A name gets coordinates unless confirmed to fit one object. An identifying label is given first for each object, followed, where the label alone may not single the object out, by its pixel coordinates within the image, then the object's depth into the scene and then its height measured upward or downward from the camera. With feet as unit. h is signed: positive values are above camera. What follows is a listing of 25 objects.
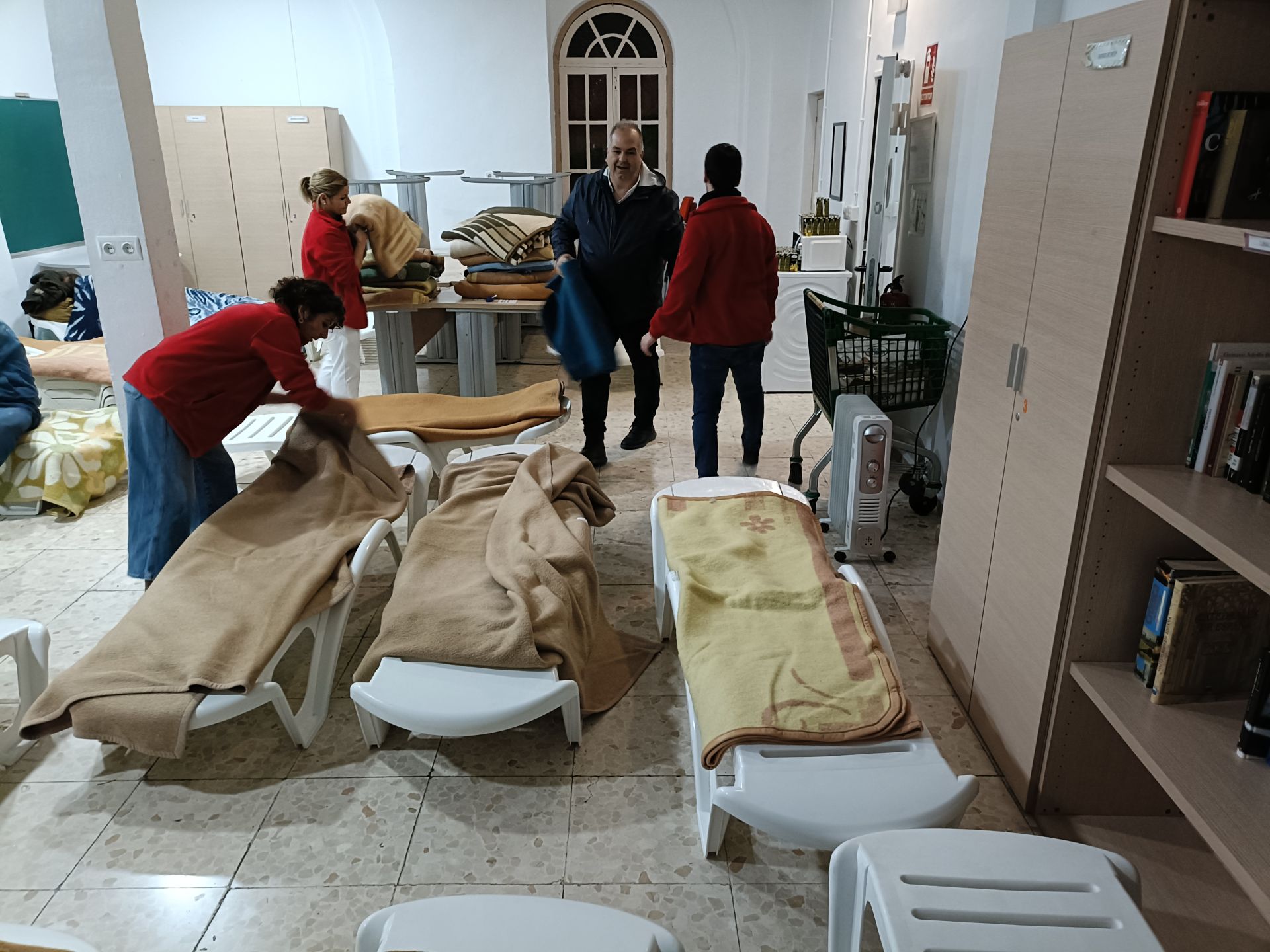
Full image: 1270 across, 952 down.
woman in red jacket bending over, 10.19 -2.48
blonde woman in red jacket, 14.84 -1.31
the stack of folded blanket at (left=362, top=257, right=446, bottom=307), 16.44 -2.07
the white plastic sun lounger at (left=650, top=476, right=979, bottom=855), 5.99 -4.06
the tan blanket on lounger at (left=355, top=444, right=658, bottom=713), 7.98 -3.90
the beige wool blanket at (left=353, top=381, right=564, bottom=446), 12.89 -3.48
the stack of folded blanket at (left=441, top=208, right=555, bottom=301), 17.29 -1.66
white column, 10.72 +0.02
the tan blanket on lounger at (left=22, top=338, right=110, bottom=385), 17.13 -3.66
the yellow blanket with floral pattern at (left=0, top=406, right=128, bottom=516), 13.58 -4.41
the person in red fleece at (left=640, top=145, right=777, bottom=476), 12.85 -1.78
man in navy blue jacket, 14.26 -1.08
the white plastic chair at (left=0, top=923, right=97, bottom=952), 4.76 -3.97
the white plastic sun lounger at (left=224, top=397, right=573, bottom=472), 12.63 -3.68
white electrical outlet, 11.53 -1.01
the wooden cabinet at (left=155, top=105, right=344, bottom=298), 24.94 -0.46
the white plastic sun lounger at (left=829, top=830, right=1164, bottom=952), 4.89 -3.94
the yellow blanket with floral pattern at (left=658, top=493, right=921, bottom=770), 6.68 -3.78
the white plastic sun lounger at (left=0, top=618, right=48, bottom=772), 8.30 -4.49
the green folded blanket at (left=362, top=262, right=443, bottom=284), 16.51 -1.89
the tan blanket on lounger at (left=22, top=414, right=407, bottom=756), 7.41 -3.94
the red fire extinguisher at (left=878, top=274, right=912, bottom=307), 15.11 -2.00
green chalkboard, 21.27 -0.34
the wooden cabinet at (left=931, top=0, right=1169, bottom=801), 6.13 -1.36
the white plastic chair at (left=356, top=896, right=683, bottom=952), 4.65 -3.83
